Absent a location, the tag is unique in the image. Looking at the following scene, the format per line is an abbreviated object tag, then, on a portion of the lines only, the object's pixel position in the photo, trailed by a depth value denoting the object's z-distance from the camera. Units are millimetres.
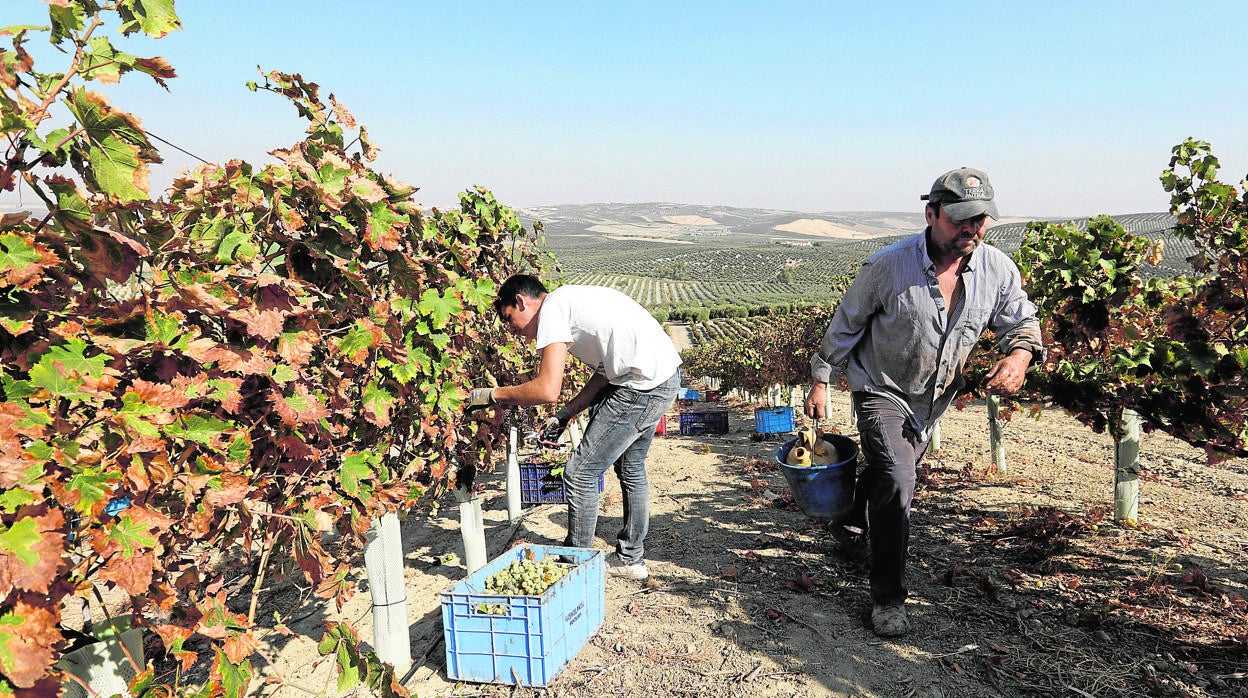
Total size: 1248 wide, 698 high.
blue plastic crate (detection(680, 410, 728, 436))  13555
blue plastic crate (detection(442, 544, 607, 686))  3186
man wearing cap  3518
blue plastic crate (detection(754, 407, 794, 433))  12508
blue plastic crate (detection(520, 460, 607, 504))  6348
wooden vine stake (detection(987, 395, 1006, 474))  7504
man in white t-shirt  3887
